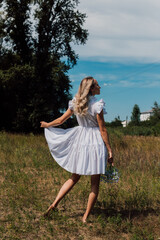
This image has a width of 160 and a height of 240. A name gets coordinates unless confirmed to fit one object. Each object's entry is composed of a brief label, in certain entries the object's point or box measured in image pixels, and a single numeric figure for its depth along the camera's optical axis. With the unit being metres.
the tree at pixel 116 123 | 67.12
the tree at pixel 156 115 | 53.48
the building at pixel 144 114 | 151.44
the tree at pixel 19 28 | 23.77
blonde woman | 4.27
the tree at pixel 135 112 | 105.31
